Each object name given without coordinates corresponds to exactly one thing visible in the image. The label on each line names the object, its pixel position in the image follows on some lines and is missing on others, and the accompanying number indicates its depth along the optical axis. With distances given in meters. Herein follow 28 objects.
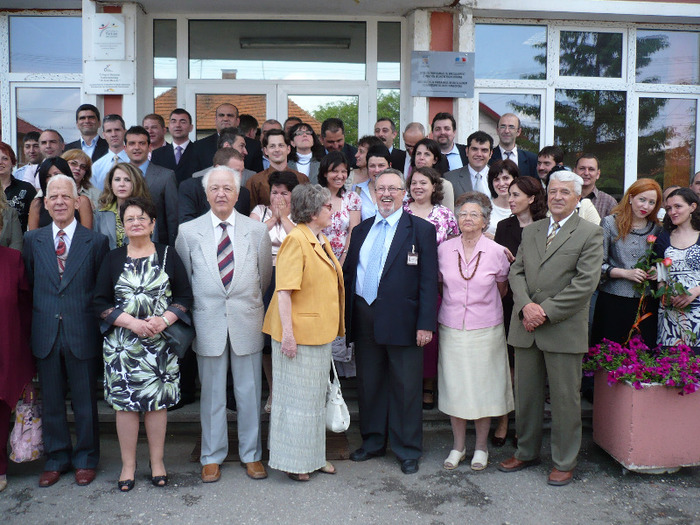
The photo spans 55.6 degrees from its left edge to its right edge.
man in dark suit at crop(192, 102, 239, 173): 6.62
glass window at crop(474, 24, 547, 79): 8.69
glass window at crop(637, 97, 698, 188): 9.05
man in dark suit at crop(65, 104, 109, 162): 6.76
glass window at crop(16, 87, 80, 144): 8.66
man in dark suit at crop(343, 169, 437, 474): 4.55
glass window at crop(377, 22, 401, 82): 8.74
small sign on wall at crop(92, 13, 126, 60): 7.91
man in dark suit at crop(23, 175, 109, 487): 4.34
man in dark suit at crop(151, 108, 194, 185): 6.66
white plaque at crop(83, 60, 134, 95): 7.95
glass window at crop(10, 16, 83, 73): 8.58
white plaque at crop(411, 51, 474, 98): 8.24
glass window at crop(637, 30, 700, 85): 8.95
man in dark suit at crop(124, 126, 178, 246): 5.54
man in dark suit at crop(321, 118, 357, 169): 6.78
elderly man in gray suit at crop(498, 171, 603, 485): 4.35
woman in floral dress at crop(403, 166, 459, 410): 5.16
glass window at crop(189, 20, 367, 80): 8.62
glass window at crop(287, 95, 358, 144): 8.83
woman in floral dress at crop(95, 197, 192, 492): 4.19
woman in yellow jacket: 4.27
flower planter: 4.46
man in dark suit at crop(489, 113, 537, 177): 6.89
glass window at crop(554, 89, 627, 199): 8.91
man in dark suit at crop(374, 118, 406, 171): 7.12
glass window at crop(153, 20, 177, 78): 8.57
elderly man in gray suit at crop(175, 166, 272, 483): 4.40
